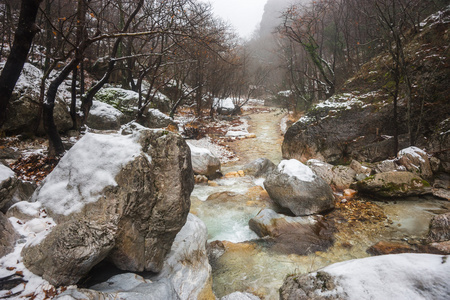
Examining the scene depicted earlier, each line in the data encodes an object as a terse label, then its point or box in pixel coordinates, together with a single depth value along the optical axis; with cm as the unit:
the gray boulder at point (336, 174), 624
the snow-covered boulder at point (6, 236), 207
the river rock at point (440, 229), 357
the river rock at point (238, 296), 291
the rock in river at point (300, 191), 511
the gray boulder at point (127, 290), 188
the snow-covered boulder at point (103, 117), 916
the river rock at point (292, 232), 419
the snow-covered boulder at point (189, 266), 287
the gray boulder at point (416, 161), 554
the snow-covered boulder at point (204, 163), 770
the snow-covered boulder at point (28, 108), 641
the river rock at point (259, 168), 802
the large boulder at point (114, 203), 212
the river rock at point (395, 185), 520
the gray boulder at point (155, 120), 1128
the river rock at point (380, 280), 165
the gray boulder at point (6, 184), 238
